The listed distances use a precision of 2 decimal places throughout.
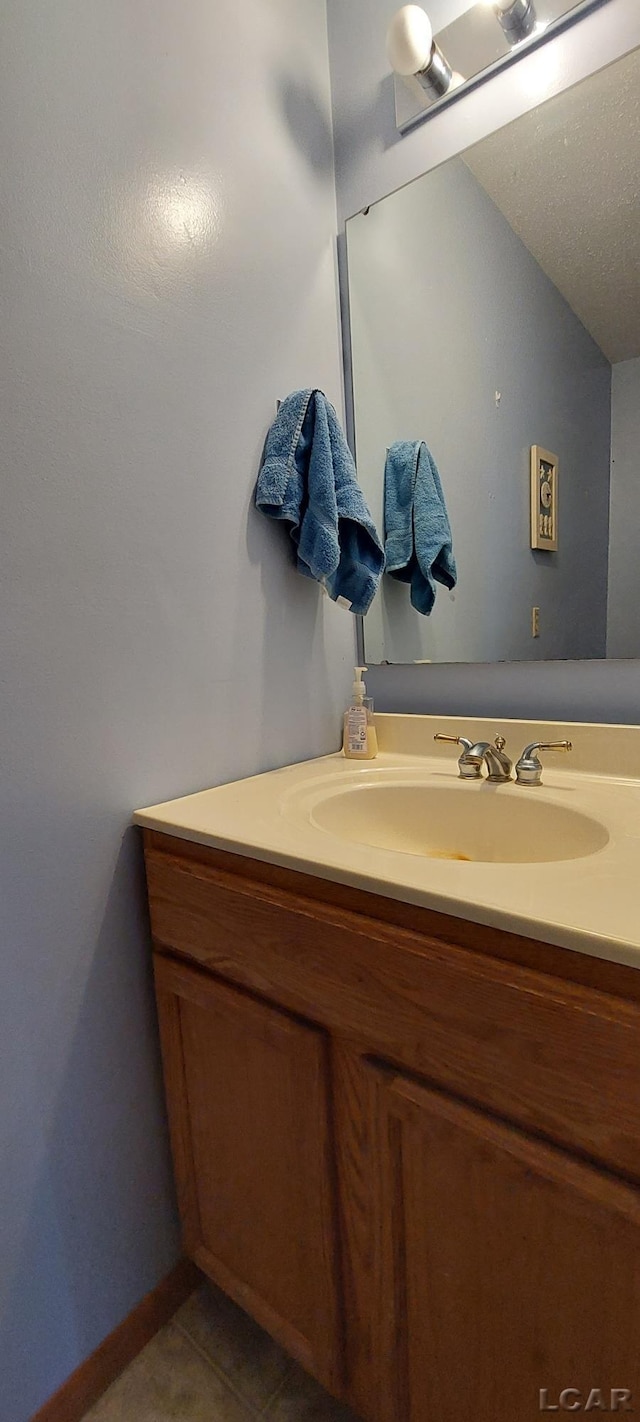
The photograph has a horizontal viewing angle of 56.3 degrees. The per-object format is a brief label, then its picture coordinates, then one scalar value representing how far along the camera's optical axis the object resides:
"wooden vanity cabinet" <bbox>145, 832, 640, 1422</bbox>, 0.50
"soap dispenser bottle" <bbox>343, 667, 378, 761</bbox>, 1.18
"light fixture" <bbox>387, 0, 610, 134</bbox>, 0.93
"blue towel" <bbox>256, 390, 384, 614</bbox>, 1.04
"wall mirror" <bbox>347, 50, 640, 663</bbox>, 0.95
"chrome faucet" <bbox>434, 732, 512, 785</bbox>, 0.98
